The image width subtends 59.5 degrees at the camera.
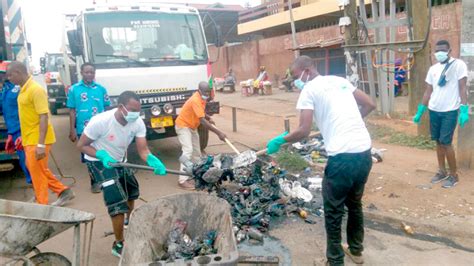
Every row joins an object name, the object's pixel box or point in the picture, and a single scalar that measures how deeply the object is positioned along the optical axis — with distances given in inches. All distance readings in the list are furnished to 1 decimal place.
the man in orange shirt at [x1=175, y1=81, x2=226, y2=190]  238.8
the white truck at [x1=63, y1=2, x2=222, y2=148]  256.7
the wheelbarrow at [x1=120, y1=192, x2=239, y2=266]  133.4
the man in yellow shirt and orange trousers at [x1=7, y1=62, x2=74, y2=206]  194.9
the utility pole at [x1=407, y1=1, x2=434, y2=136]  318.3
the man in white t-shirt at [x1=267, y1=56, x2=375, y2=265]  132.3
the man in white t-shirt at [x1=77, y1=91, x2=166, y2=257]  154.3
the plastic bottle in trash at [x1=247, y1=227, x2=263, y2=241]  172.2
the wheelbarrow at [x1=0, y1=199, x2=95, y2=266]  118.3
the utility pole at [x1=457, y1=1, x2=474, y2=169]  222.8
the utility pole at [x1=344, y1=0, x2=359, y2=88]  378.6
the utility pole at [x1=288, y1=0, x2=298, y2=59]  698.6
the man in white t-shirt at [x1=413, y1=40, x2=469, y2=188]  207.6
